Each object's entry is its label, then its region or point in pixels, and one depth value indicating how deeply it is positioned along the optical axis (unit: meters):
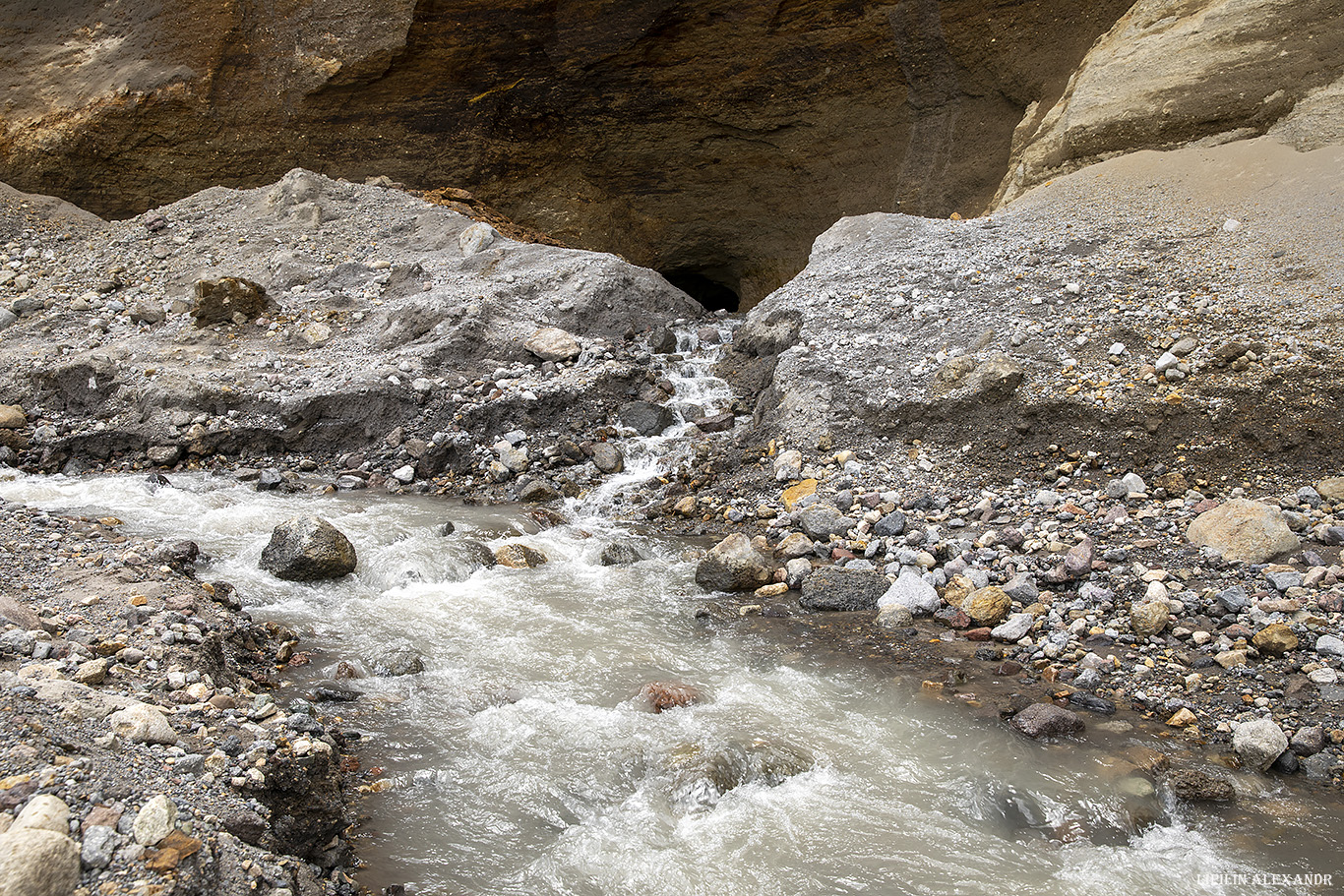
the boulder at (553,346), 7.89
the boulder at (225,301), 8.21
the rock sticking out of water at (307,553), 4.68
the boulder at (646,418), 7.29
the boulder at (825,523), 5.18
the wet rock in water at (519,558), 5.15
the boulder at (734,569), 4.80
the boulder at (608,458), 6.78
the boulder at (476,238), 9.48
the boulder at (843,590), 4.52
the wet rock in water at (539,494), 6.45
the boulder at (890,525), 5.04
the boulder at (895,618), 4.27
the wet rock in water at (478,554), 5.12
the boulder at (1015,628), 4.01
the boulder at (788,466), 5.94
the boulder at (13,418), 6.94
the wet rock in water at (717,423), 7.12
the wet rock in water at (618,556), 5.26
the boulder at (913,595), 4.36
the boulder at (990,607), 4.17
